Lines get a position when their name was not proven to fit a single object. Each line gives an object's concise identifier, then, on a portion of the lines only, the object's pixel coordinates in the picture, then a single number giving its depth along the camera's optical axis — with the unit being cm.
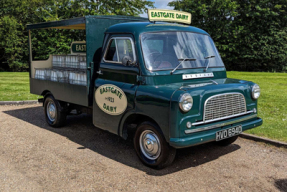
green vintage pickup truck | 463
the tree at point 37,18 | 2706
